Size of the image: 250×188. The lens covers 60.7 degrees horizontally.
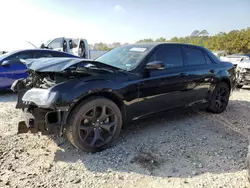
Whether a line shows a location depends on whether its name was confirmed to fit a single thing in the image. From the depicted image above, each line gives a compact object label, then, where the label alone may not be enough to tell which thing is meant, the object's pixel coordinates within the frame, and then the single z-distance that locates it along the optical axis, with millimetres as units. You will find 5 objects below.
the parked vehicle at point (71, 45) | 12008
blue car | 6070
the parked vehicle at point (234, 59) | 11455
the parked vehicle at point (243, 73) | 7975
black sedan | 2719
